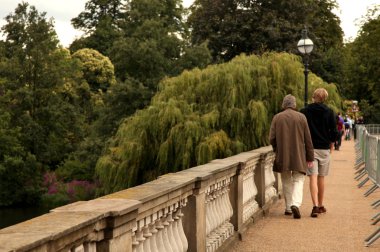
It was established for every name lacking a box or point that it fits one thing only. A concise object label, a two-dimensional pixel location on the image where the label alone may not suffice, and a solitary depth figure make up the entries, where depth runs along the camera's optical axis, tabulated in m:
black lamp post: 22.19
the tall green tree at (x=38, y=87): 59.34
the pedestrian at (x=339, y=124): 28.35
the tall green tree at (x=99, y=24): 74.38
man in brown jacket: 10.59
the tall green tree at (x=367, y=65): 69.75
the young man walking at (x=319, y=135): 10.99
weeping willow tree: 23.56
